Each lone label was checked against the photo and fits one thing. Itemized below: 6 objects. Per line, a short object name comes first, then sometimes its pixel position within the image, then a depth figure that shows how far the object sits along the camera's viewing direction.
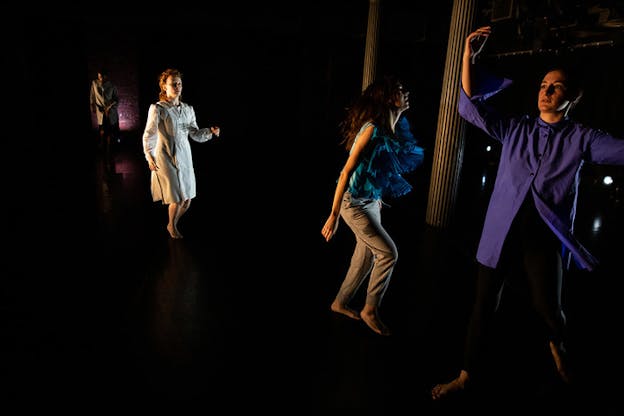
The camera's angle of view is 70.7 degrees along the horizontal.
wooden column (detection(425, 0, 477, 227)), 4.94
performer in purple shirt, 2.01
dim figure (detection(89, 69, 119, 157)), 10.33
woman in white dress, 4.22
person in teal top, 2.66
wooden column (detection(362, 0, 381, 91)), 7.31
